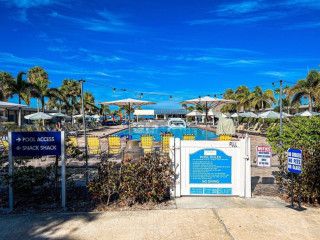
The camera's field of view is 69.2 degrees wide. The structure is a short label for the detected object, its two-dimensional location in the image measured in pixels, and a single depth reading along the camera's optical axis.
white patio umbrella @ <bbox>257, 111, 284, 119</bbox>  18.78
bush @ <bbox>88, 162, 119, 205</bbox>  4.28
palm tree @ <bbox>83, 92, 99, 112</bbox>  43.24
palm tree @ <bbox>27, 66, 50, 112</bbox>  44.72
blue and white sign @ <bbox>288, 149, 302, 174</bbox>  3.99
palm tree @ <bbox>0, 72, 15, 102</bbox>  22.05
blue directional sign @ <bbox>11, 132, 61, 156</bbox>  4.18
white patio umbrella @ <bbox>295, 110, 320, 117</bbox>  20.08
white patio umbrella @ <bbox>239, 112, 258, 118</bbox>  24.86
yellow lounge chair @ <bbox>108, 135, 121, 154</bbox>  9.43
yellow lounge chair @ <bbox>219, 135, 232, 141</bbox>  10.69
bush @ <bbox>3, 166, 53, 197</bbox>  4.17
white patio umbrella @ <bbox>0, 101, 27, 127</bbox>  12.27
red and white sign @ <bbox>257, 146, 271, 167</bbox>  5.37
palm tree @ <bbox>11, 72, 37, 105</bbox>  22.11
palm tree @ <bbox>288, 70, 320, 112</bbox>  20.42
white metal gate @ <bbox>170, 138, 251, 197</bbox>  4.75
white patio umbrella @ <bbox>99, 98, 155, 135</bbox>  13.43
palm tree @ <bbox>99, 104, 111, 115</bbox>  60.61
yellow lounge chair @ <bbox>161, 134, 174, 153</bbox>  9.22
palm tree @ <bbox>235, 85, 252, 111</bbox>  30.24
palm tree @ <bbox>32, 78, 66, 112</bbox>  23.71
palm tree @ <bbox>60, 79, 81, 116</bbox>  37.56
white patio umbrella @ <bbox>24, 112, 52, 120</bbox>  18.61
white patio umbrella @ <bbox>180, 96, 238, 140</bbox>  12.72
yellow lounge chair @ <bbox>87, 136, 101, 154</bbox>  9.33
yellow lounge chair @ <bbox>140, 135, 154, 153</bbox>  9.69
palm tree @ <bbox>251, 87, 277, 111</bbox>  29.00
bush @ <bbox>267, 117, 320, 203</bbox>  4.38
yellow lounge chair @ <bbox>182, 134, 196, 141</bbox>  9.91
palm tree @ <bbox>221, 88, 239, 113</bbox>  40.88
